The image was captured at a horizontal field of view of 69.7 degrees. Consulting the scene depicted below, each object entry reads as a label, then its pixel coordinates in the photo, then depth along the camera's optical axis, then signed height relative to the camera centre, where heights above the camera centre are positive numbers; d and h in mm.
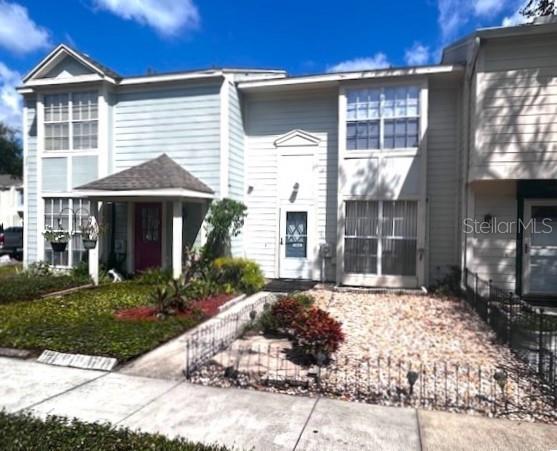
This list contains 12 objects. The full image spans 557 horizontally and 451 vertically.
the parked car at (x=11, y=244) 19781 -1160
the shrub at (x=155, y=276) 10906 -1465
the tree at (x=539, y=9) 13031 +7418
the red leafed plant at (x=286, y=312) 6660 -1468
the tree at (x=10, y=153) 41219 +7068
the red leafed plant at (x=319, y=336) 5379 -1493
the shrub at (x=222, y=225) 11164 -8
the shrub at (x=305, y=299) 8402 -1631
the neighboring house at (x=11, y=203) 36844 +1630
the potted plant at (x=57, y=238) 12008 -505
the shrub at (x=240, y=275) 10234 -1296
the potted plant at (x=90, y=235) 10914 -352
